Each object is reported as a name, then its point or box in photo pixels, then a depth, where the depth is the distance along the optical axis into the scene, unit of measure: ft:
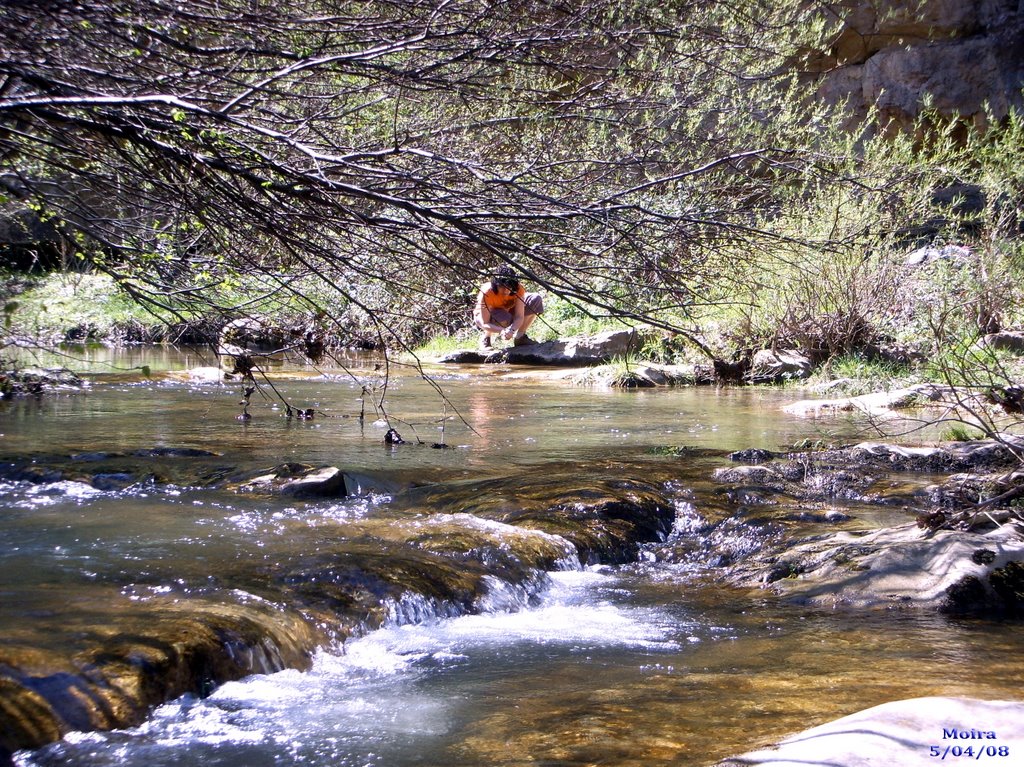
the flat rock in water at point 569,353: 55.06
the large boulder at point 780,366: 47.06
